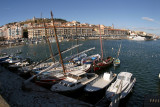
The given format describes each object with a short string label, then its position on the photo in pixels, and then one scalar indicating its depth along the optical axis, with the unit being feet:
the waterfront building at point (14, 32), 440.04
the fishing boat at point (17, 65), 99.07
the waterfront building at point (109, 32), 620.90
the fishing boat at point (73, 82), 57.72
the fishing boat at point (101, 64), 97.02
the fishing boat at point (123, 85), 52.17
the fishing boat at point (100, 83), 57.77
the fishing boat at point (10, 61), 115.45
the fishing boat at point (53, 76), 66.99
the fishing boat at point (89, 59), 110.46
